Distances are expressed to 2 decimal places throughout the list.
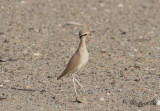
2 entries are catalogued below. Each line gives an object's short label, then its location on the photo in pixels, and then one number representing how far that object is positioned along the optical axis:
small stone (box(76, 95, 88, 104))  12.10
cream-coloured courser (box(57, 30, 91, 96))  12.50
